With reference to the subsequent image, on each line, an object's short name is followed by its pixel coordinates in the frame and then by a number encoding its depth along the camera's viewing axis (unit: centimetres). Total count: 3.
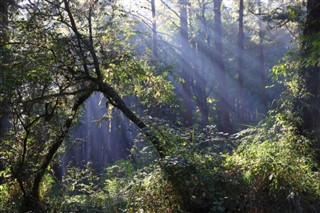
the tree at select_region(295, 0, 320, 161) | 627
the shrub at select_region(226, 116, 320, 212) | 474
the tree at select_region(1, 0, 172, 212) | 665
